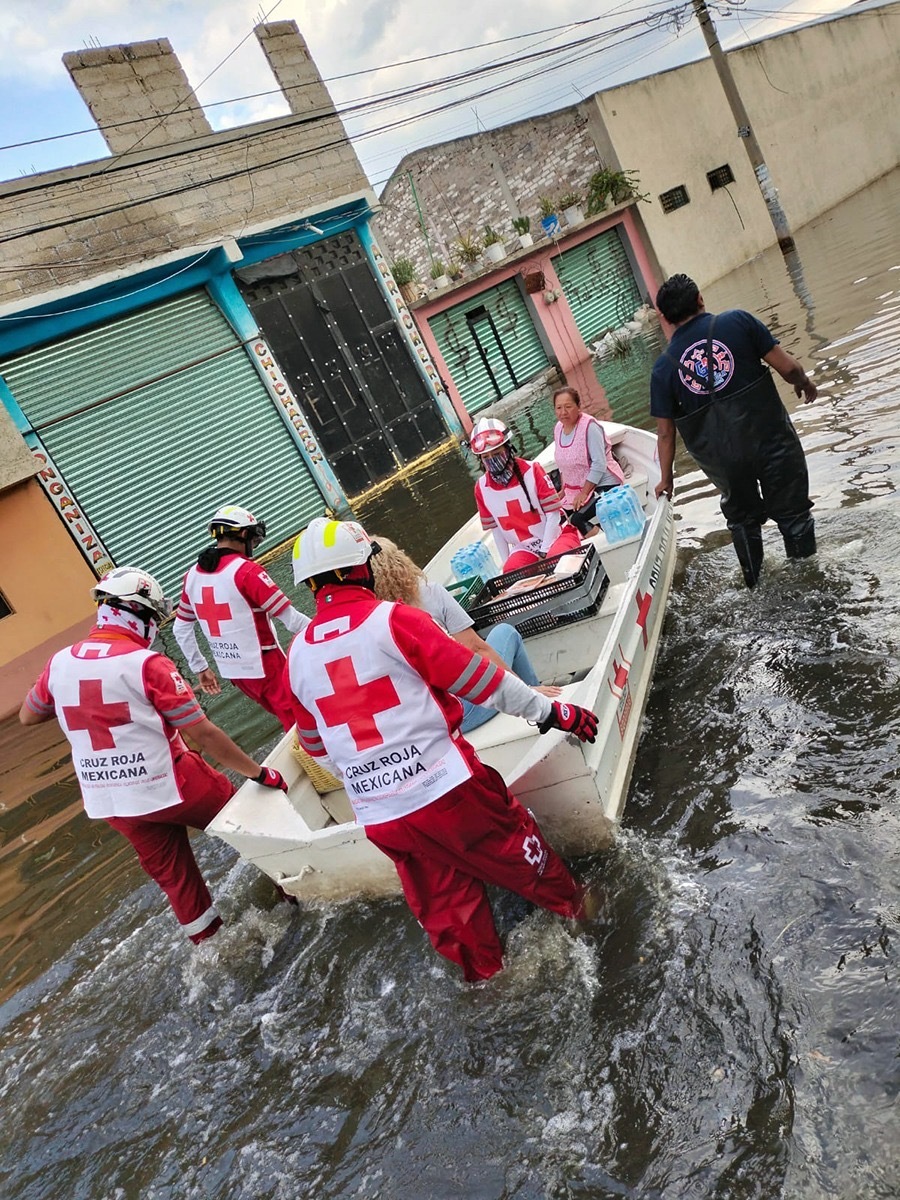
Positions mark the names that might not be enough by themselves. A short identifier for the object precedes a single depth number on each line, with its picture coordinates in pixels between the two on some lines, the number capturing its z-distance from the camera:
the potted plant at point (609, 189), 22.02
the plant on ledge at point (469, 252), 19.77
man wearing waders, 5.00
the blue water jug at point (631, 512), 6.29
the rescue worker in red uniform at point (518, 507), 6.23
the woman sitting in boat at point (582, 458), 6.72
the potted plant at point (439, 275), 19.55
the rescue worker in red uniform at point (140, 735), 4.32
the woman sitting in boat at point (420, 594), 3.71
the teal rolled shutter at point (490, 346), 19.95
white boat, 3.96
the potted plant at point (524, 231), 20.58
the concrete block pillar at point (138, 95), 14.81
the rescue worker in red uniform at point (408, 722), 3.03
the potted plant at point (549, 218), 21.14
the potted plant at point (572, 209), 21.56
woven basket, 4.93
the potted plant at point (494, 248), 19.92
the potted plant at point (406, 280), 18.00
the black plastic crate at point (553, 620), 5.47
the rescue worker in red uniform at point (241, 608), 5.67
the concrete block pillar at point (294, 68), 17.09
